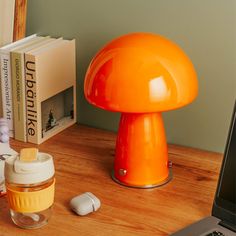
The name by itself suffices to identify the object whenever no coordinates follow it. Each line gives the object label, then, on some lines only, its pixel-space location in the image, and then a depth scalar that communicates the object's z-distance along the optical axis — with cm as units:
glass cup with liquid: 138
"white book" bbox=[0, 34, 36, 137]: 178
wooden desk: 145
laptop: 143
